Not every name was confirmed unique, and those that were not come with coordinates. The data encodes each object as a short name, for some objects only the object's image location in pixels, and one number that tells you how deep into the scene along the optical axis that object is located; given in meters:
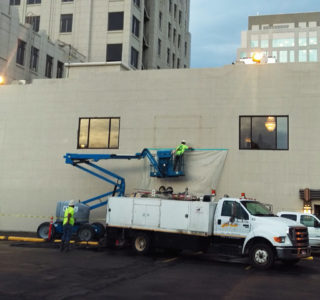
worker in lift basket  22.78
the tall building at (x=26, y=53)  37.88
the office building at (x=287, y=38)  114.81
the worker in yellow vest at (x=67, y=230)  17.33
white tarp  23.11
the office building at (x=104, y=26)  48.56
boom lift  21.09
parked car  18.53
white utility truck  14.09
